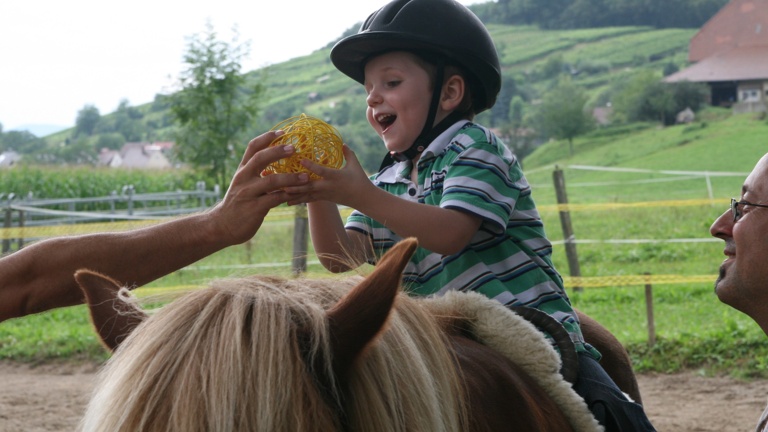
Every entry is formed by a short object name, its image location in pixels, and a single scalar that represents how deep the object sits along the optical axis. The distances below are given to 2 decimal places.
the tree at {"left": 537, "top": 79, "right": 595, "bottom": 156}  48.73
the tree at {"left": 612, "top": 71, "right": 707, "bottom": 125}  46.09
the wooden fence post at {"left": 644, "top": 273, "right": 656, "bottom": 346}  6.93
